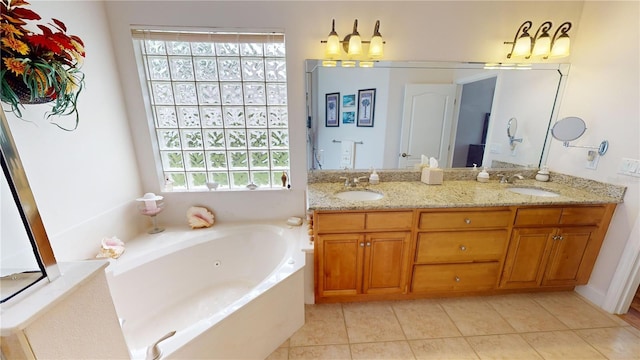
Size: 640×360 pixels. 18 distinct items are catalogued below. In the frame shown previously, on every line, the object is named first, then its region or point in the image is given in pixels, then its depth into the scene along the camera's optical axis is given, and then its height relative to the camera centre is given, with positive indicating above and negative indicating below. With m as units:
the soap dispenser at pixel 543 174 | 2.04 -0.43
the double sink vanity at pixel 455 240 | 1.58 -0.80
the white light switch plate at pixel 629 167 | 1.52 -0.28
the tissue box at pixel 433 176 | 1.95 -0.43
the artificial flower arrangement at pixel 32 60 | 0.84 +0.24
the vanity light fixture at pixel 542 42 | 1.77 +0.60
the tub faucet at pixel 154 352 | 0.95 -0.91
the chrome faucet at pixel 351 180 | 1.97 -0.48
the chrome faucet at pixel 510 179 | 2.04 -0.47
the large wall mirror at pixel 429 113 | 1.92 +0.08
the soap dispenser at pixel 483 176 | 2.05 -0.45
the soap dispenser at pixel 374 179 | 1.99 -0.46
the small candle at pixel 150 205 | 1.87 -0.64
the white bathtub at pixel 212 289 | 1.18 -1.05
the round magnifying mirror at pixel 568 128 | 1.79 -0.04
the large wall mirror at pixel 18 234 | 0.51 -0.25
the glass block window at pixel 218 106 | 1.83 +0.14
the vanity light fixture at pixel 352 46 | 1.69 +0.55
